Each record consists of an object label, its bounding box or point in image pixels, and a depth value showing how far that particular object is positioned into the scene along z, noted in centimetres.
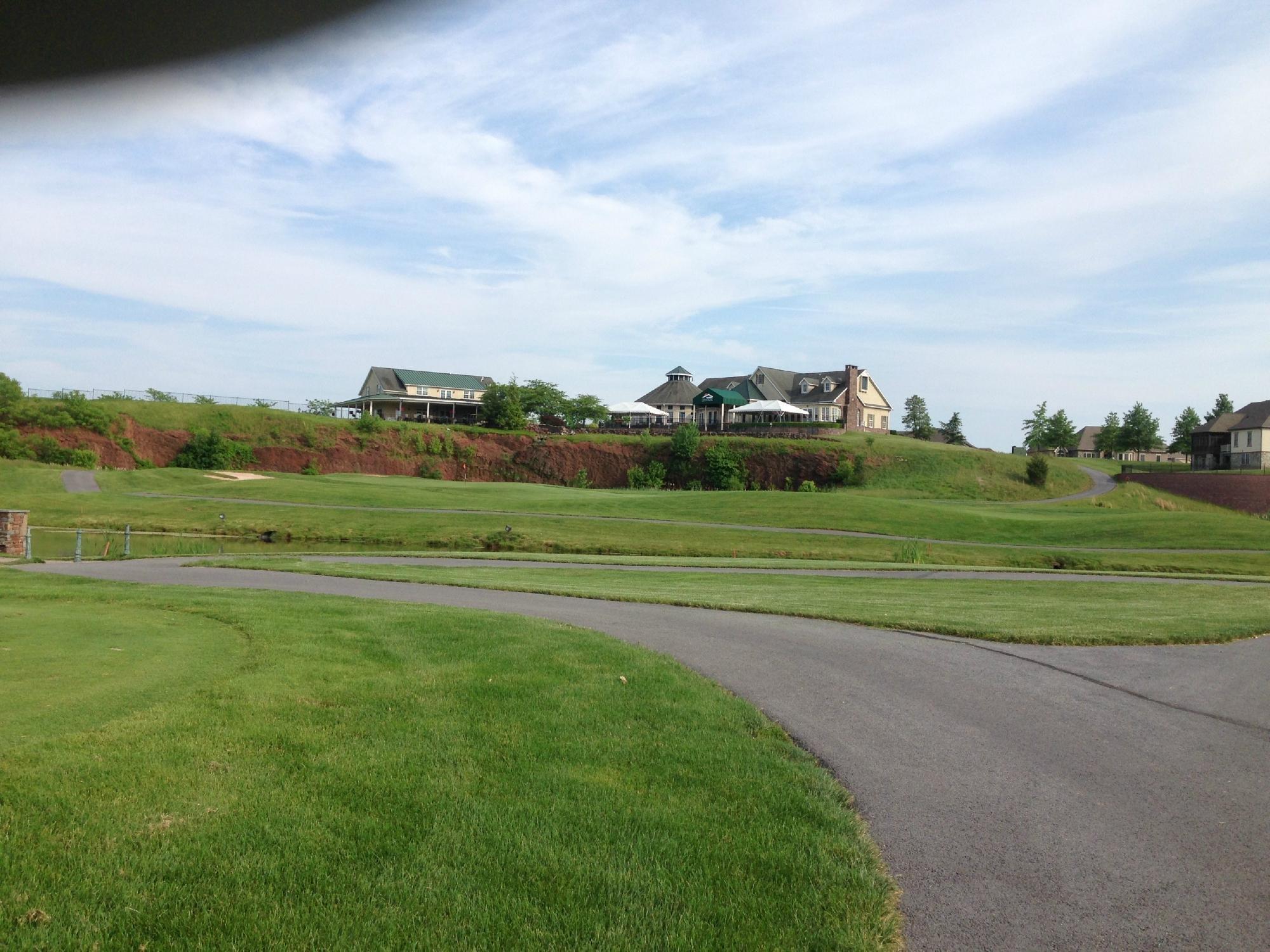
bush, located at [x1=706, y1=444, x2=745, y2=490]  7369
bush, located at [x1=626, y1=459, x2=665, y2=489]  7444
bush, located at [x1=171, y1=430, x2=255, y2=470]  6425
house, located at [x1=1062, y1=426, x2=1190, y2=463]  13100
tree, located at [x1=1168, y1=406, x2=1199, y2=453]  11938
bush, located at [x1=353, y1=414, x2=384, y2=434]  7262
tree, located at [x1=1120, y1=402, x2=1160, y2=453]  10944
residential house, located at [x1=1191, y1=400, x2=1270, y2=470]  8844
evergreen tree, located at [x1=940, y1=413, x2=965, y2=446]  11206
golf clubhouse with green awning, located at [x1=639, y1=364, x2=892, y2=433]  9862
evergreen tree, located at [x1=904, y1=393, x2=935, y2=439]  11075
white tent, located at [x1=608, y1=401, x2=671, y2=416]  9088
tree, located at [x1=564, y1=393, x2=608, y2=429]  10369
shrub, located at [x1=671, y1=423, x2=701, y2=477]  7625
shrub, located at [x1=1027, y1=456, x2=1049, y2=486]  7381
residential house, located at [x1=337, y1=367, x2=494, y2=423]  9762
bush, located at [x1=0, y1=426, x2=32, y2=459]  5766
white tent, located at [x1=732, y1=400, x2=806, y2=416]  8669
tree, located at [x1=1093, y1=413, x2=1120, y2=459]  11206
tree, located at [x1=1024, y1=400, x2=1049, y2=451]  10944
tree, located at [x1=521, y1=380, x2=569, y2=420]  10144
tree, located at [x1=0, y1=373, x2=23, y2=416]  6012
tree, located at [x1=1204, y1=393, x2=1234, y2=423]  11806
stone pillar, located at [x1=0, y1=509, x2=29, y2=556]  2373
